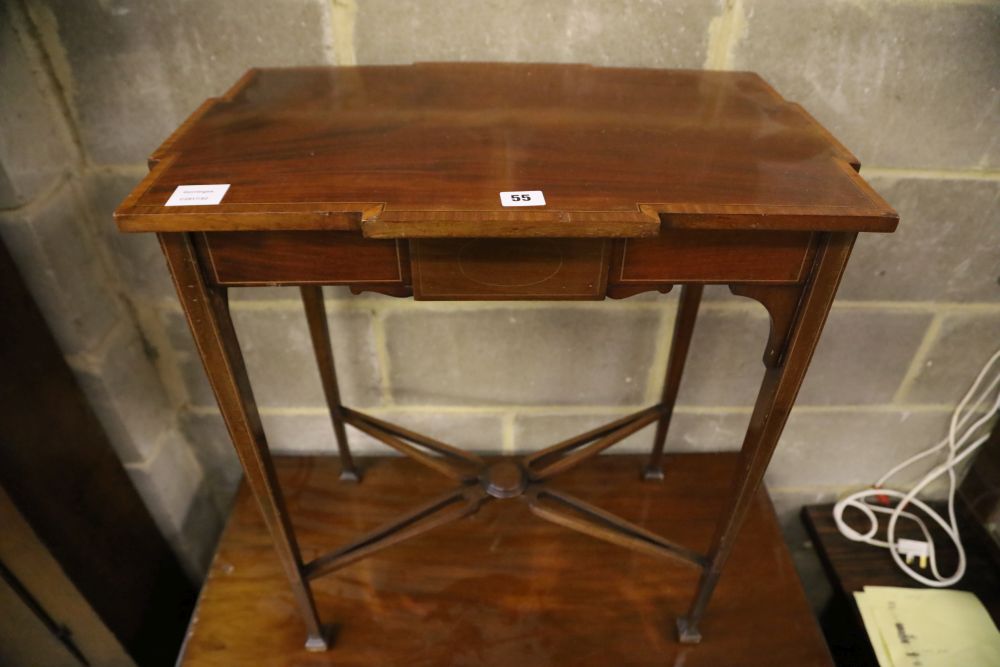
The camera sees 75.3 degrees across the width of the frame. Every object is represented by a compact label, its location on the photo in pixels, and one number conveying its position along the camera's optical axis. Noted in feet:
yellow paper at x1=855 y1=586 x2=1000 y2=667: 3.71
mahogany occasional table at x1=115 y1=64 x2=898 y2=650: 1.90
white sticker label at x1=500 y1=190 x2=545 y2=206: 1.91
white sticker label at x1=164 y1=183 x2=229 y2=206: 1.91
